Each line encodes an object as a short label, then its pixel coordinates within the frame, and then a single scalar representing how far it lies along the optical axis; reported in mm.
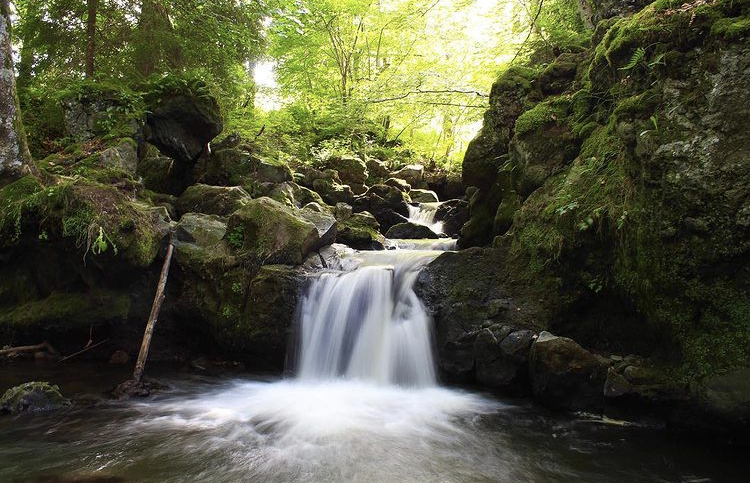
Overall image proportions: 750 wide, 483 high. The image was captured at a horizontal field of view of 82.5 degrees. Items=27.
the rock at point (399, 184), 16062
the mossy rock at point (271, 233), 7180
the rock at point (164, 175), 10367
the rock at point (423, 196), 15705
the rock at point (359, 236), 10039
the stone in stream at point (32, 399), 4649
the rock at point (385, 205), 13578
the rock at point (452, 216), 12406
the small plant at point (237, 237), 7332
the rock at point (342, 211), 12251
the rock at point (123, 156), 8234
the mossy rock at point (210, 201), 9617
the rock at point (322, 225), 8180
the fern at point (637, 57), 4660
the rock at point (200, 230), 7582
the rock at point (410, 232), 11898
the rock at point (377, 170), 18189
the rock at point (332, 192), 14352
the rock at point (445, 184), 17641
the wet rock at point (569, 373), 4469
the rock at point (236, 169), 11617
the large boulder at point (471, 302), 5301
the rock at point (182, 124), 9742
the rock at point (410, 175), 18078
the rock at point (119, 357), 6941
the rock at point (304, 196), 12500
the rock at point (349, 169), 16500
